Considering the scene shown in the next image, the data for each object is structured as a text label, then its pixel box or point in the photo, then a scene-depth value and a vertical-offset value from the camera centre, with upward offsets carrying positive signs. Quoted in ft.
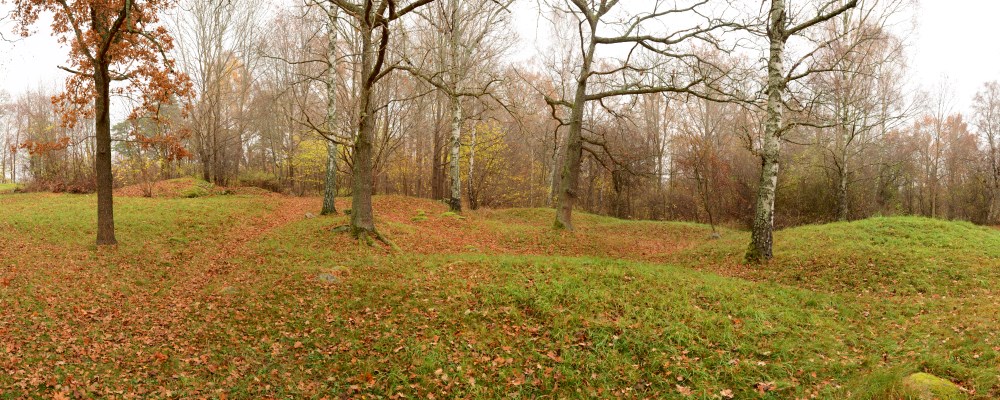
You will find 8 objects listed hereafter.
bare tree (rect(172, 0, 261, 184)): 80.02 +20.29
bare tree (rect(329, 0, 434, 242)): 34.01 +2.99
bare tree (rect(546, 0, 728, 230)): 39.29 +10.55
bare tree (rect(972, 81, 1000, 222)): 80.12 +12.02
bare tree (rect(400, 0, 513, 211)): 63.36 +20.92
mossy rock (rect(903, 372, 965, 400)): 13.96 -5.80
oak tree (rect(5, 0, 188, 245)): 32.55 +9.55
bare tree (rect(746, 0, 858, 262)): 33.14 +5.48
